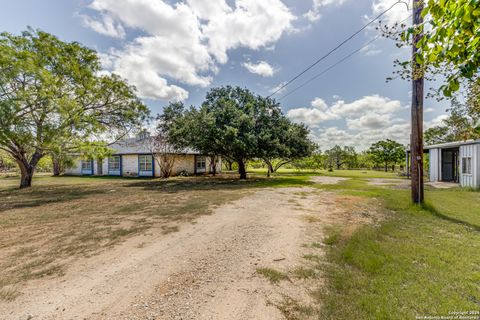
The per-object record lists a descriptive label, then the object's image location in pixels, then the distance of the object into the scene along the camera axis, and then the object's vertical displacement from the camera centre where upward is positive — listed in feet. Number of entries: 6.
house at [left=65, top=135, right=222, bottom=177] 69.72 -0.54
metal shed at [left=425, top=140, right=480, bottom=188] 35.09 -0.37
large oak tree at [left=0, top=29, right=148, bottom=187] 32.22 +11.67
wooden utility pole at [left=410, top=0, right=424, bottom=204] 21.02 +3.01
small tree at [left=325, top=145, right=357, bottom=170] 134.51 +2.75
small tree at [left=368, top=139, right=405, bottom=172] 106.52 +4.89
